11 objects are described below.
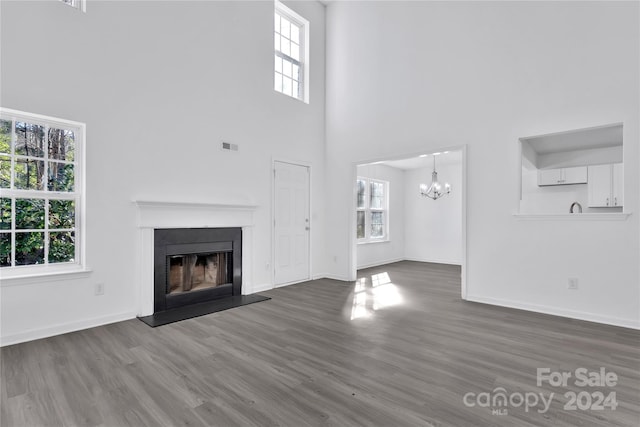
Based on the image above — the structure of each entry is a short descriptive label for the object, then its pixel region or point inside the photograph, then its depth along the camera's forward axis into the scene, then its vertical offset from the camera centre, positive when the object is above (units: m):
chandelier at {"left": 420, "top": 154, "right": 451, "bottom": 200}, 8.11 +0.61
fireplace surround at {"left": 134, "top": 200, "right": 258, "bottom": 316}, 3.81 -0.11
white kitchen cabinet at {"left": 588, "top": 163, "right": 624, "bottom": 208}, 3.61 +0.34
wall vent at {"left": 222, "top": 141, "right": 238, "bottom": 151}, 4.69 +0.99
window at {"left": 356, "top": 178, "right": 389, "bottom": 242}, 7.74 +0.10
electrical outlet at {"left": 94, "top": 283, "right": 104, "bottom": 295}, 3.49 -0.82
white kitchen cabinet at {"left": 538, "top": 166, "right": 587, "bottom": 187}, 3.93 +0.49
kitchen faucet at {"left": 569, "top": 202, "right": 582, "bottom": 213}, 3.92 +0.11
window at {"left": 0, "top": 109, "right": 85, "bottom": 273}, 3.08 +0.22
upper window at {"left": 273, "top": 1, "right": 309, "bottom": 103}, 5.72 +2.95
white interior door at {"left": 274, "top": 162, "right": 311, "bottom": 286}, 5.41 -0.16
